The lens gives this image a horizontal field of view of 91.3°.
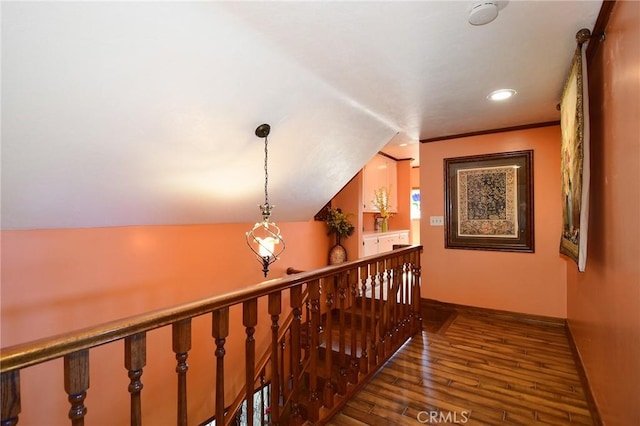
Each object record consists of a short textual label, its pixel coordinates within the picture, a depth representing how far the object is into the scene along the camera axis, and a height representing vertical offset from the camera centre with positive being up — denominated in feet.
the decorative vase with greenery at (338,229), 15.03 -0.73
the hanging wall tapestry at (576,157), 5.15 +1.00
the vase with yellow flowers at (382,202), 18.38 +0.68
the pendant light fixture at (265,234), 7.96 -0.76
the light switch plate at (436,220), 13.19 -0.30
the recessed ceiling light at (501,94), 8.20 +3.19
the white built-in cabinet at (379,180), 17.08 +1.99
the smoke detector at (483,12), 4.79 +3.17
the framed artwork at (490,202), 11.51 +0.42
